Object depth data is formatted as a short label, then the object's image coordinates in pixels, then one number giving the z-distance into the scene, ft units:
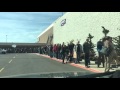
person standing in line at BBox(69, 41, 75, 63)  30.96
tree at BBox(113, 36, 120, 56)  24.01
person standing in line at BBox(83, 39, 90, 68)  23.85
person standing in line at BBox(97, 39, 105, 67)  23.24
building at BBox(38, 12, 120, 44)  30.23
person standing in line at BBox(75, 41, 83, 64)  28.58
